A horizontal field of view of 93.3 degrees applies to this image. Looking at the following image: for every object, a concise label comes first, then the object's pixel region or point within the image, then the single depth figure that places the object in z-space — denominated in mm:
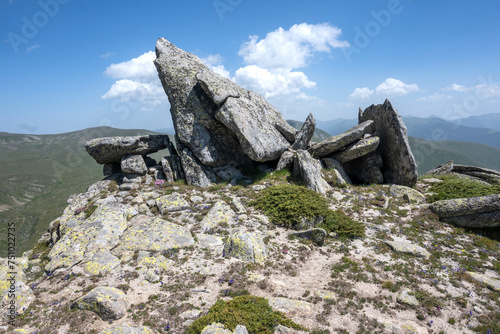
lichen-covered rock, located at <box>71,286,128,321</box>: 9766
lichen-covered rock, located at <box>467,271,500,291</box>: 11422
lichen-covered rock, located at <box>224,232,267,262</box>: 13734
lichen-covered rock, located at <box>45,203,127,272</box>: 13704
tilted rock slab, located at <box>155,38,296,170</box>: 24906
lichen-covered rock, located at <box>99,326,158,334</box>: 8719
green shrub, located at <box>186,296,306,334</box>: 8891
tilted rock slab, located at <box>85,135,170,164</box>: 26641
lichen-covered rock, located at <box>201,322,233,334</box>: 8461
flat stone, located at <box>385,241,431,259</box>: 14250
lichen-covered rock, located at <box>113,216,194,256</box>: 14562
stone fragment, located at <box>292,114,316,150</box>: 28719
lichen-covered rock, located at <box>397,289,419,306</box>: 10515
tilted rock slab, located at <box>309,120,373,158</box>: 25891
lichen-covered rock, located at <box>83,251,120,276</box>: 12711
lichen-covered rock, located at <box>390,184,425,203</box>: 21591
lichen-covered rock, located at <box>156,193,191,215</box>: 19344
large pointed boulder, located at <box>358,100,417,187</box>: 24875
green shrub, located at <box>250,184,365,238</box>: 16781
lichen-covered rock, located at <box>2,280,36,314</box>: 10541
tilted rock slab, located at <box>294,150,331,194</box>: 22766
